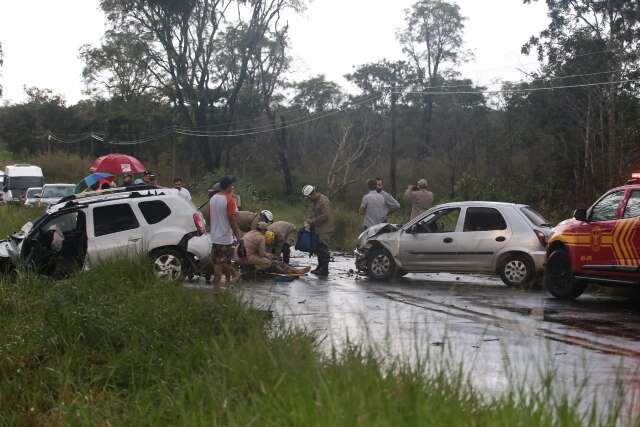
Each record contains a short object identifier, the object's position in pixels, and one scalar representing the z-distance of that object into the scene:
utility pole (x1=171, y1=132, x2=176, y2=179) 59.16
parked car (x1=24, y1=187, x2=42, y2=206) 44.52
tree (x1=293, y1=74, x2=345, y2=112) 63.16
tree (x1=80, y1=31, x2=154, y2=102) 62.98
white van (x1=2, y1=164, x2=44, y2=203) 52.09
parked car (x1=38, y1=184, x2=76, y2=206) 38.08
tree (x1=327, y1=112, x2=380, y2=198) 51.69
